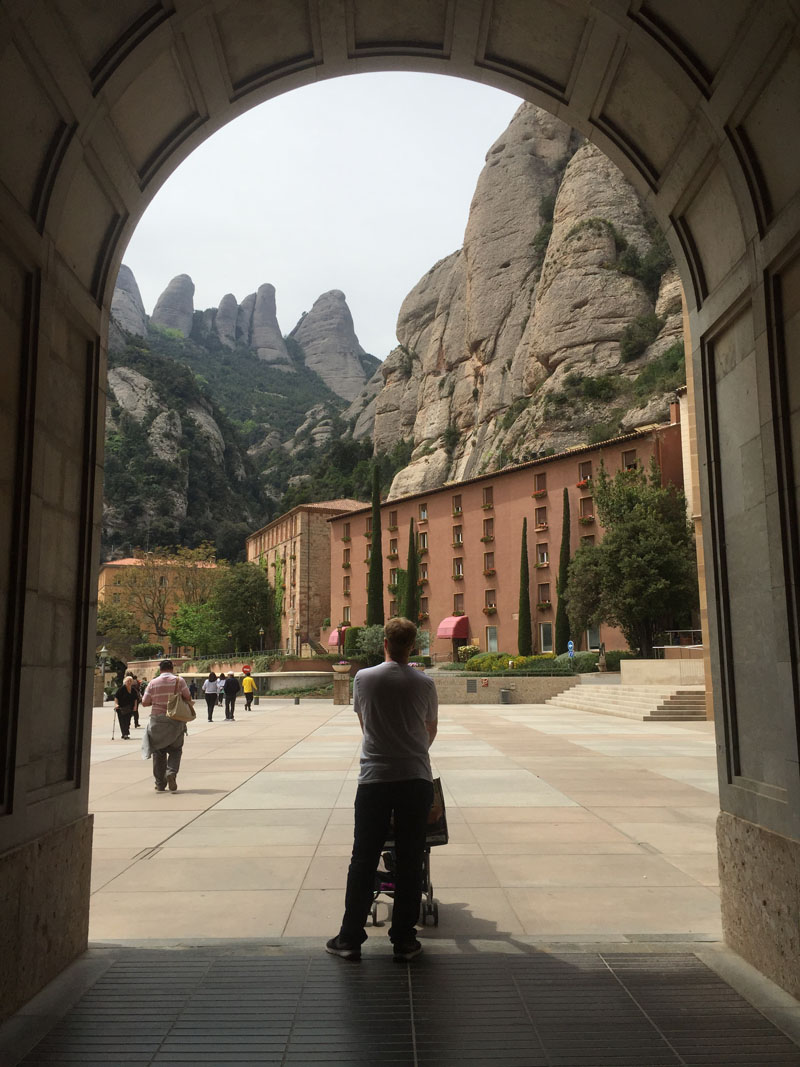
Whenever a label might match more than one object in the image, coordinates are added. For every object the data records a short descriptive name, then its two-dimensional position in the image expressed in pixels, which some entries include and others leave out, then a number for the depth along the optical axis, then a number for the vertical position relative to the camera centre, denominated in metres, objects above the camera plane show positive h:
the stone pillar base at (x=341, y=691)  35.16 -2.22
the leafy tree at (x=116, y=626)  73.00 +1.56
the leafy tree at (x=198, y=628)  70.62 +1.26
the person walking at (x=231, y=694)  25.00 -1.63
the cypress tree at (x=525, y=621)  48.97 +1.10
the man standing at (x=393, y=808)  4.17 -0.88
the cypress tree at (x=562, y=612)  46.91 +1.56
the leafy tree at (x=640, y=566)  35.88 +3.31
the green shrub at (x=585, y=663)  40.25 -1.25
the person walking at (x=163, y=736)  10.17 -1.21
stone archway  3.82 +2.10
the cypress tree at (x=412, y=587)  57.56 +3.84
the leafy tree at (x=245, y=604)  74.69 +3.59
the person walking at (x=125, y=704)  18.81 -1.46
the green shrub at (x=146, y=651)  76.00 -0.81
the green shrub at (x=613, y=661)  40.09 -1.15
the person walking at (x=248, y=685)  29.53 -1.62
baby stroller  4.73 -1.37
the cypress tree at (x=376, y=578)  58.09 +4.61
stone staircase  23.38 -2.06
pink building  46.81 +6.81
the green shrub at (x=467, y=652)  51.03 -0.80
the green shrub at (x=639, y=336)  67.12 +25.52
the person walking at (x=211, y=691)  25.42 -1.60
